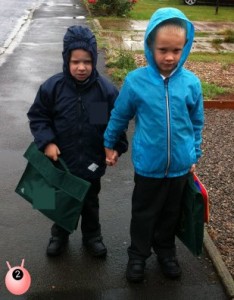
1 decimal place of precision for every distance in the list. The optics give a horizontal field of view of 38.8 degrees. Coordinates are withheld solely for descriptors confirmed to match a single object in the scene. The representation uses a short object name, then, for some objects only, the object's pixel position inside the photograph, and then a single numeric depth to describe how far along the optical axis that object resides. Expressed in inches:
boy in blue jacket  76.1
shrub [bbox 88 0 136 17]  519.3
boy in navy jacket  83.5
